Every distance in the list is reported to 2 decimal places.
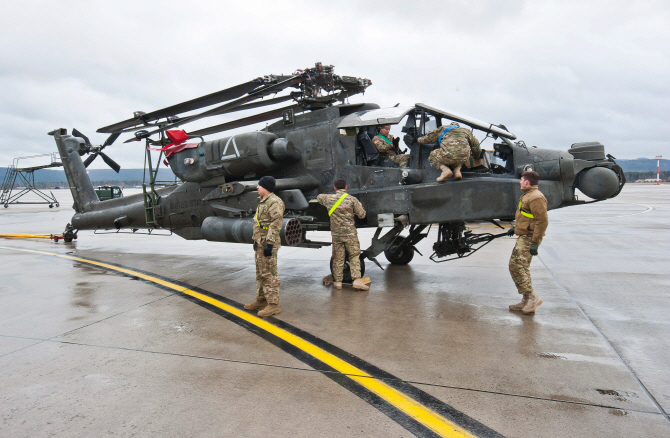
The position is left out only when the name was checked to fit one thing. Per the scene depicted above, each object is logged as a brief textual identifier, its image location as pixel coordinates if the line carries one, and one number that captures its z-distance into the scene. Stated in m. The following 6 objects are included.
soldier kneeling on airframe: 6.01
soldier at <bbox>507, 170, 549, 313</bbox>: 5.00
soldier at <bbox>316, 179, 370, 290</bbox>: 6.55
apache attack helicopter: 5.94
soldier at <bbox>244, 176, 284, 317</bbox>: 5.36
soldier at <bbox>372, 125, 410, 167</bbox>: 6.80
